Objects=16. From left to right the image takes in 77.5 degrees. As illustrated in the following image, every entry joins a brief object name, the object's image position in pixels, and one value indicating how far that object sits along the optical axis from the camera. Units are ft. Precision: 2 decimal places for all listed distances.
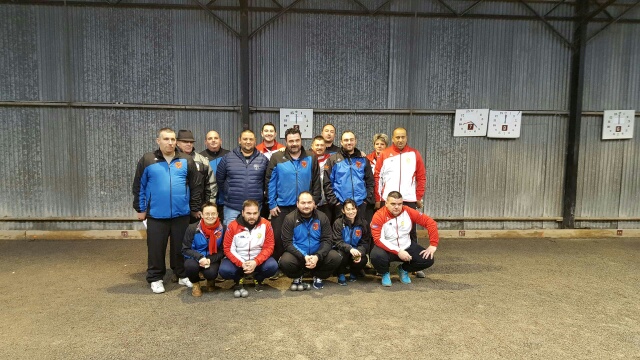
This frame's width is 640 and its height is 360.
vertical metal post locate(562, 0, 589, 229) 22.57
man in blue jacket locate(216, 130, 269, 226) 15.01
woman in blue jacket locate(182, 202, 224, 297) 13.41
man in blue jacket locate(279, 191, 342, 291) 13.96
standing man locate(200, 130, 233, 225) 16.34
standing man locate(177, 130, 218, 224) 15.15
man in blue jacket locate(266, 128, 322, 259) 14.85
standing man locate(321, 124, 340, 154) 16.78
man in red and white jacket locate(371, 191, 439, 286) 14.61
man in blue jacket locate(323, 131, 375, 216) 15.48
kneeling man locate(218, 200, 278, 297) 13.47
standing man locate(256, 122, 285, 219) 15.94
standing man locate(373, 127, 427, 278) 16.51
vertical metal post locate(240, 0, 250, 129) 21.22
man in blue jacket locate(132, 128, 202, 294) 13.88
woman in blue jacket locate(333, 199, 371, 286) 14.55
